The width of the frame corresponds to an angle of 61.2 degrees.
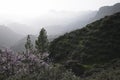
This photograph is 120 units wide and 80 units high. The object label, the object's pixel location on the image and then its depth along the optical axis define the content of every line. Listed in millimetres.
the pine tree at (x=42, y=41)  34268
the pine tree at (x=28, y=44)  41126
